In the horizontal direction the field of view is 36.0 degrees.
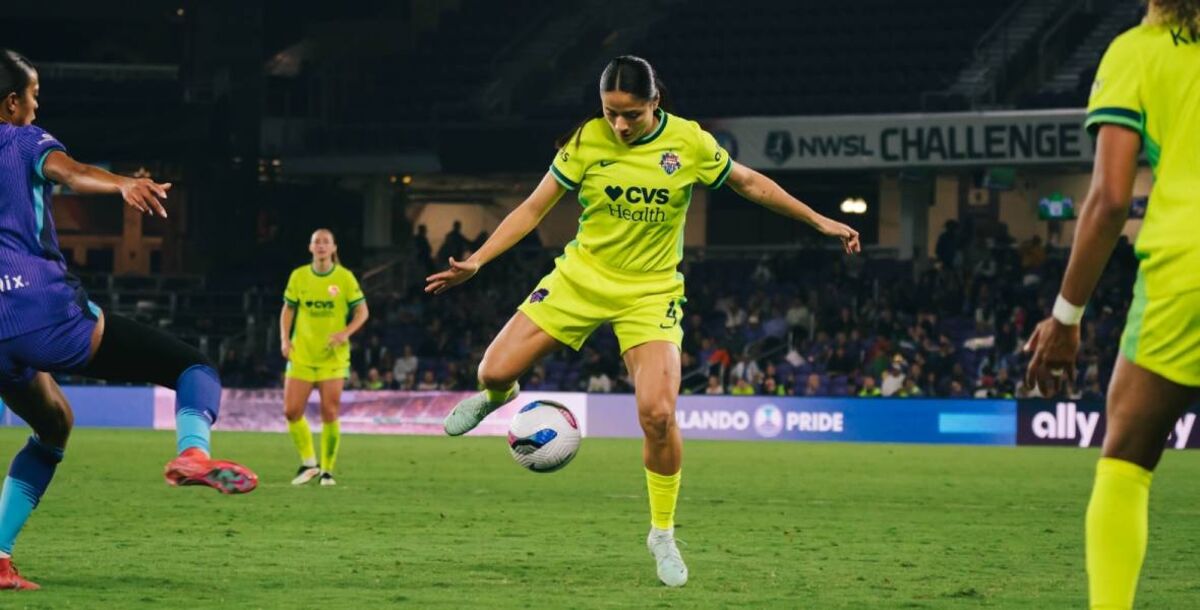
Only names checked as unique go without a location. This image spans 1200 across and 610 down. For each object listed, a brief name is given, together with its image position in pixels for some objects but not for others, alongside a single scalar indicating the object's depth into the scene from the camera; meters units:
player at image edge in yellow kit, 5.05
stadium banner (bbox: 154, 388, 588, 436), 31.84
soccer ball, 9.35
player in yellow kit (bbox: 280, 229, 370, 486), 17.34
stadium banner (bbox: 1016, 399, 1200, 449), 27.27
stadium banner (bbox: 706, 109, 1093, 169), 33.75
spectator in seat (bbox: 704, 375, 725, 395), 31.97
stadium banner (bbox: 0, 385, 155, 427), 32.94
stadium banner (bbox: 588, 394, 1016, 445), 28.89
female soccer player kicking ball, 9.07
